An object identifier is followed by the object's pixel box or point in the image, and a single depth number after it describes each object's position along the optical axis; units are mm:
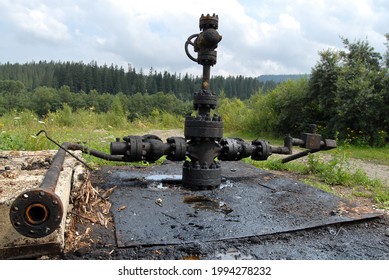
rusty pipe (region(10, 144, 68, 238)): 1403
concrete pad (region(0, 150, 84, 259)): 1912
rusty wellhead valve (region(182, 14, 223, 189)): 3227
